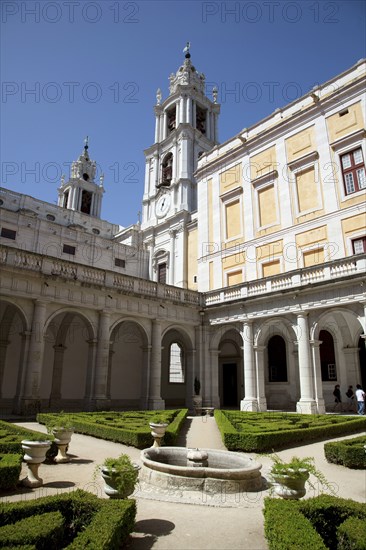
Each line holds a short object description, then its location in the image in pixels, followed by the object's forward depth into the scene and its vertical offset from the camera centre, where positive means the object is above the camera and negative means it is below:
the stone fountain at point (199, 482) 6.91 -1.95
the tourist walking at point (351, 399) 24.27 -1.20
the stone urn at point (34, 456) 7.57 -1.57
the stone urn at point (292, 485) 5.97 -1.65
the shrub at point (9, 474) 7.05 -1.79
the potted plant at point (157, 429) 11.32 -1.50
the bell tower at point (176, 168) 38.31 +23.25
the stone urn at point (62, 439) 9.55 -1.55
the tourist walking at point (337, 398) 24.38 -1.15
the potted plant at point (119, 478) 5.82 -1.53
